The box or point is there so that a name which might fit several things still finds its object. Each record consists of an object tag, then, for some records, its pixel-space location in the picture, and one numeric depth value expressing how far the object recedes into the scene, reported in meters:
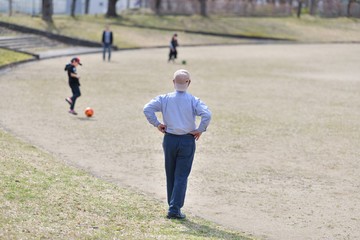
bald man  10.23
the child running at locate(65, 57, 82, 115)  21.64
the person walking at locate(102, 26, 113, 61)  41.68
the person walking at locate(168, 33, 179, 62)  42.66
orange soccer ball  21.55
